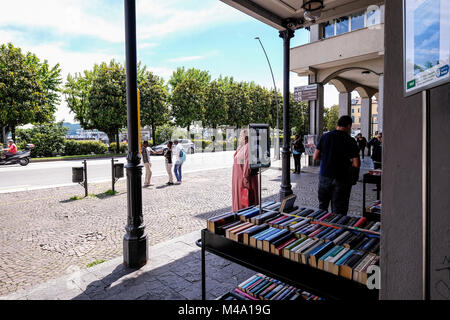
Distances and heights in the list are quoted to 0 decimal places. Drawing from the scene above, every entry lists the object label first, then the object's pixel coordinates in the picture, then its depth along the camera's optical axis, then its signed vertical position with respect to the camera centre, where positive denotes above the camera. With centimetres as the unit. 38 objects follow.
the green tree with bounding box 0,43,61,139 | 2466 +507
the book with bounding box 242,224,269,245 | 213 -65
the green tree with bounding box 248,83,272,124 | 4672 +688
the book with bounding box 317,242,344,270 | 174 -69
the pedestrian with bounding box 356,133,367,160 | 1764 +19
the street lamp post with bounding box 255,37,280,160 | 2117 -26
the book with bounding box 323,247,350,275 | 168 -71
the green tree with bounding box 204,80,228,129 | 4109 +608
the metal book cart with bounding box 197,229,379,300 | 164 -83
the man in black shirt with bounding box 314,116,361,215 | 422 -28
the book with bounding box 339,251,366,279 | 162 -69
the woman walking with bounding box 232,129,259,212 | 460 -57
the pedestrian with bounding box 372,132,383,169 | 826 -39
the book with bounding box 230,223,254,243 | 217 -67
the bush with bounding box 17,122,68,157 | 2414 +91
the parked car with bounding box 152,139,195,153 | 2945 +14
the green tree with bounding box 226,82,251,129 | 4425 +638
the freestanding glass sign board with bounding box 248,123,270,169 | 266 +0
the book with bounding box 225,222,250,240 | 225 -66
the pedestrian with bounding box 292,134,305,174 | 1384 -27
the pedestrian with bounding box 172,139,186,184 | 1117 -47
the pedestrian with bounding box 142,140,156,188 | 1088 -51
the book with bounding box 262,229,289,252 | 200 -66
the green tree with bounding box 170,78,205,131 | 3769 +595
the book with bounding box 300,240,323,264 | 180 -68
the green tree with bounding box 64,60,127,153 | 2992 +523
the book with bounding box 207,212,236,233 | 239 -63
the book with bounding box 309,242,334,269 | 176 -68
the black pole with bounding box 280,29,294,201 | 683 +81
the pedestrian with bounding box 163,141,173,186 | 1125 -51
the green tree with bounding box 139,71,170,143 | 3275 +531
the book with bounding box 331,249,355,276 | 167 -70
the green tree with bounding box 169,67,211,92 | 4712 +1213
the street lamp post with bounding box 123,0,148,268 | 372 -33
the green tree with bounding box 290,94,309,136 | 5166 +546
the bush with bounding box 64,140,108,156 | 2638 +13
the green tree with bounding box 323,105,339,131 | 6231 +646
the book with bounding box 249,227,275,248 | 208 -66
